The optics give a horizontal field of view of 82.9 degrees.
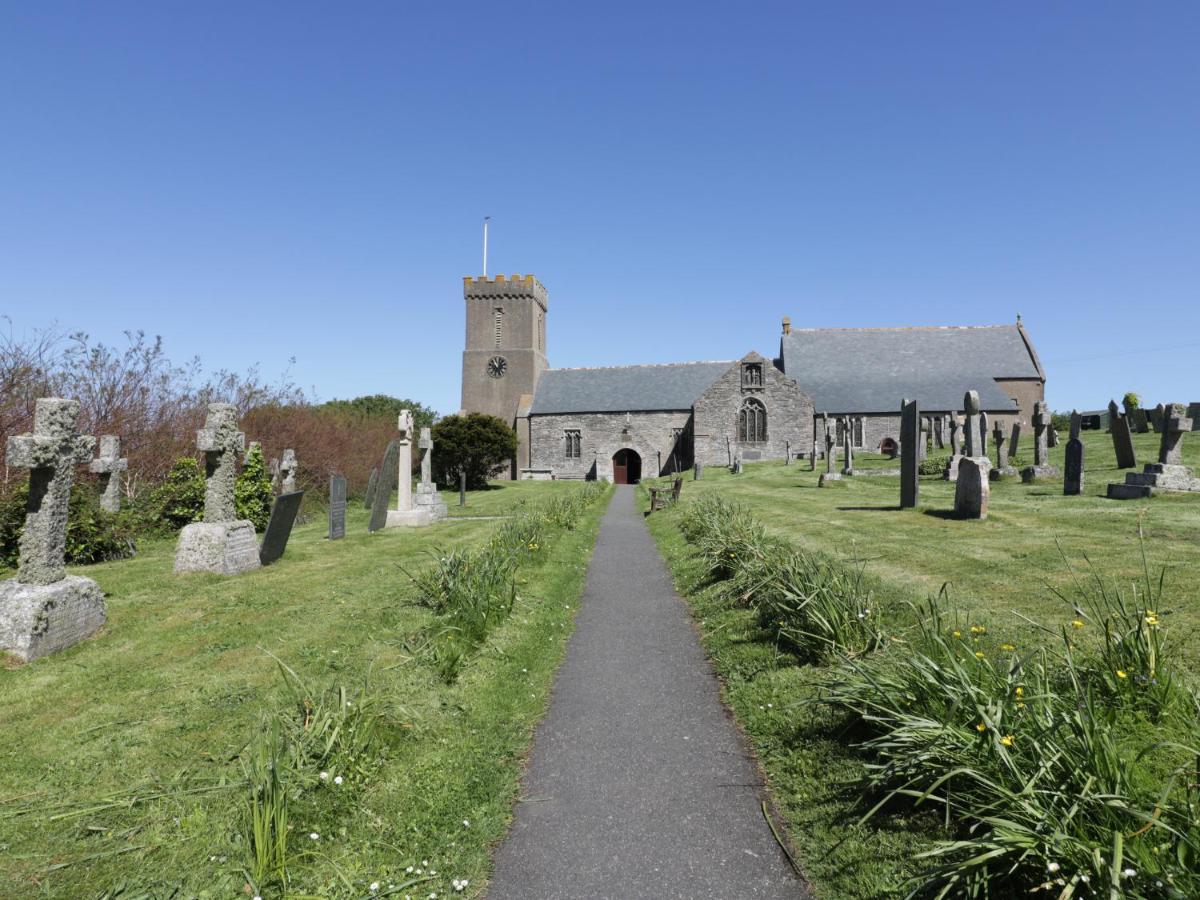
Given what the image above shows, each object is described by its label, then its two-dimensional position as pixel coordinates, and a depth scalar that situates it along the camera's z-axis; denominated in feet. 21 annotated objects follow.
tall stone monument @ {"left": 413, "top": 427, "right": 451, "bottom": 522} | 63.98
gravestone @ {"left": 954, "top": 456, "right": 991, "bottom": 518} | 41.81
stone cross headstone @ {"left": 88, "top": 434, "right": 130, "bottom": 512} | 48.96
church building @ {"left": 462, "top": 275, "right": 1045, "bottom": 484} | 147.84
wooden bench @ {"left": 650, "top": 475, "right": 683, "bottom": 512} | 78.40
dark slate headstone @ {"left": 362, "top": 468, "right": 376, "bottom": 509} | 77.92
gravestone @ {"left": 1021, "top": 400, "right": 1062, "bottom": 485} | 64.03
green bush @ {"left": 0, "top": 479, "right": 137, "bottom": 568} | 37.06
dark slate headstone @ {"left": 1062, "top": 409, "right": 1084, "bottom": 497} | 50.42
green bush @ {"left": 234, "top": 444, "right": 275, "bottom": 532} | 54.85
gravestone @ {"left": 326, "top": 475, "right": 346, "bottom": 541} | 49.57
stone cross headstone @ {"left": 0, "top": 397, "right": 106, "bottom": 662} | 21.58
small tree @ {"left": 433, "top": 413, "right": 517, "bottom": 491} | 126.00
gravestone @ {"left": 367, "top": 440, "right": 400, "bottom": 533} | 55.52
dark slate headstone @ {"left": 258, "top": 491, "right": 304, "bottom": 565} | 37.55
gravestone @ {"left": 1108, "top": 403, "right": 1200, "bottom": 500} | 45.52
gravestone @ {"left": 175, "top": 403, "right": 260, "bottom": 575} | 33.73
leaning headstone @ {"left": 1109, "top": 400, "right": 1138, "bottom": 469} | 59.36
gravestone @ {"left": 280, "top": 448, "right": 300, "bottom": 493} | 65.18
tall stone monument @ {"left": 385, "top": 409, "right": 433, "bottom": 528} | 57.82
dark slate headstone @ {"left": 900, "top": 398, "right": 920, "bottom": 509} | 50.78
